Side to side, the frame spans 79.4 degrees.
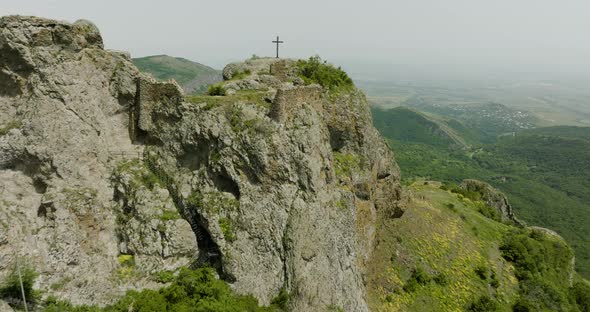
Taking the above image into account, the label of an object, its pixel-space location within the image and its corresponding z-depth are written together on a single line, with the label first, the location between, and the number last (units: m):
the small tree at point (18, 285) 15.80
